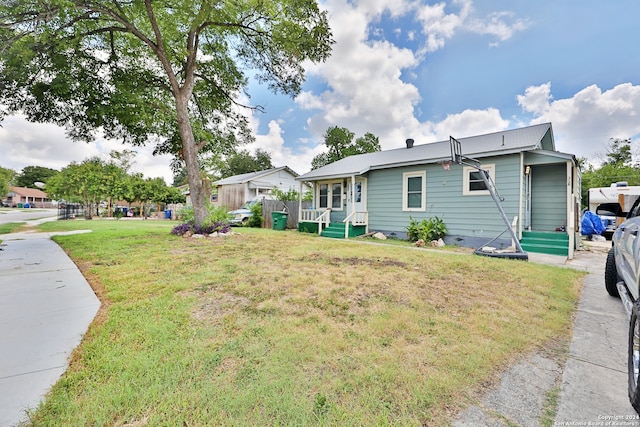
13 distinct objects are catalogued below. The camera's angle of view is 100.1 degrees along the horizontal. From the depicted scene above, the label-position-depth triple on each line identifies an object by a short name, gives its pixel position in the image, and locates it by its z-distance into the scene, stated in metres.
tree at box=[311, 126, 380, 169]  29.31
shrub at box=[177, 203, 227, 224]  10.14
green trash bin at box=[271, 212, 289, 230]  14.31
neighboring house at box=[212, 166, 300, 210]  21.28
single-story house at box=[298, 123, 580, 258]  7.93
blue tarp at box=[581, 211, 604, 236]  12.28
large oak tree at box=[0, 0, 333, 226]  7.55
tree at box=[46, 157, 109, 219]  20.65
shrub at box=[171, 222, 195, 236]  9.38
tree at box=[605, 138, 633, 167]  25.00
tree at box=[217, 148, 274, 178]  39.71
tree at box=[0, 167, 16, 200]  41.12
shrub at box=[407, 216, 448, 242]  9.32
